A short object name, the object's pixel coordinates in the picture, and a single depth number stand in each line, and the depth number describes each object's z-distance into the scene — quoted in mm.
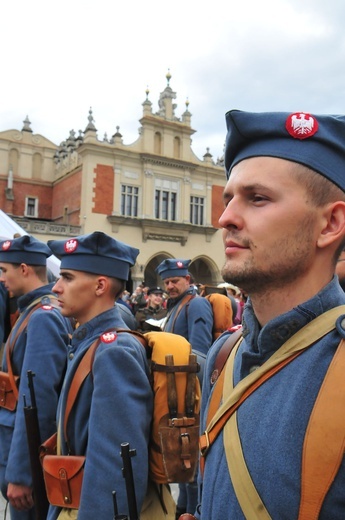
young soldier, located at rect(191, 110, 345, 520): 989
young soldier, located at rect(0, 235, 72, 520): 2684
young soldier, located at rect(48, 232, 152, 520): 1973
